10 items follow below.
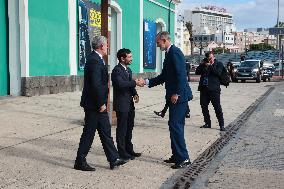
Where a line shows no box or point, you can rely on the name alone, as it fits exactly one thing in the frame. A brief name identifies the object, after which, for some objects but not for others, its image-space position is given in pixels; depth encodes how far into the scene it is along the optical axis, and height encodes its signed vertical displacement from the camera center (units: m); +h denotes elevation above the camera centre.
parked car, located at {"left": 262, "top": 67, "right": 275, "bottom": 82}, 39.88 -0.90
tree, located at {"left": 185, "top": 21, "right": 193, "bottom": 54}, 147.12 +10.58
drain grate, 6.45 -1.50
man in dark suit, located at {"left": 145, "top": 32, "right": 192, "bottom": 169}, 7.19 -0.44
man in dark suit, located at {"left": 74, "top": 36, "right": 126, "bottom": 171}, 6.70 -0.57
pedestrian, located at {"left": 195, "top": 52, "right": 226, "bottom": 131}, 11.12 -0.45
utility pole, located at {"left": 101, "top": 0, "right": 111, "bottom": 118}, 10.98 +0.98
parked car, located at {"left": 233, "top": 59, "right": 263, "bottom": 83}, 37.53 -0.66
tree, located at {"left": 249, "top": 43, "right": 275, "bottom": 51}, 176.12 +5.40
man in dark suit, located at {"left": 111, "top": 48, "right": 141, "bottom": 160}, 7.54 -0.46
